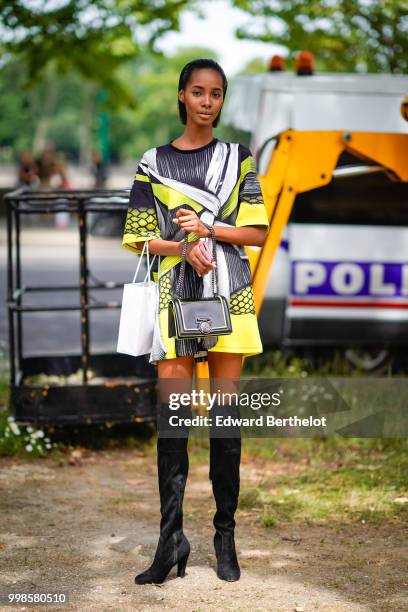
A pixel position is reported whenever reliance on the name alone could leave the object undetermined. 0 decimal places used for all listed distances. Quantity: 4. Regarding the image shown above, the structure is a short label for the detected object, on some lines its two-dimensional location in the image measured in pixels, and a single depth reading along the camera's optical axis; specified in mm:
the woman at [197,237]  6683
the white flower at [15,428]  10515
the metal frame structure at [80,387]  10361
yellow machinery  10897
